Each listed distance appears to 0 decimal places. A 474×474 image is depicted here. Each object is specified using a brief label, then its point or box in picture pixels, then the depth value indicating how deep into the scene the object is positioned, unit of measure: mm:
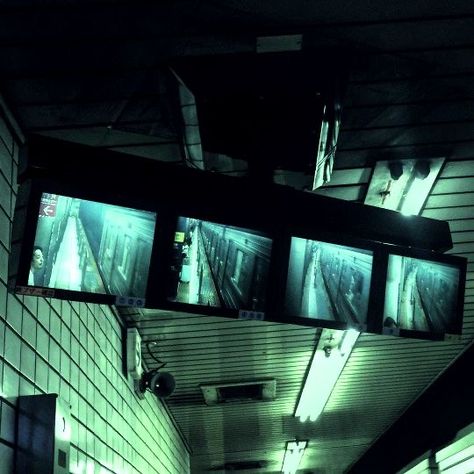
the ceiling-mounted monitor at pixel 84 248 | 2771
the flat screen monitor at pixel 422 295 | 3523
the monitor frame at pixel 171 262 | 3039
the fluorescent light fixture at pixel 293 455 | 11539
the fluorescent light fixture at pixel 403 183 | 4109
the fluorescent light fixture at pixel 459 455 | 7621
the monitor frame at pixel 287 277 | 3248
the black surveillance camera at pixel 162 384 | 6230
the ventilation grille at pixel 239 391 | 8047
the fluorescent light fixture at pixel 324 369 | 6861
